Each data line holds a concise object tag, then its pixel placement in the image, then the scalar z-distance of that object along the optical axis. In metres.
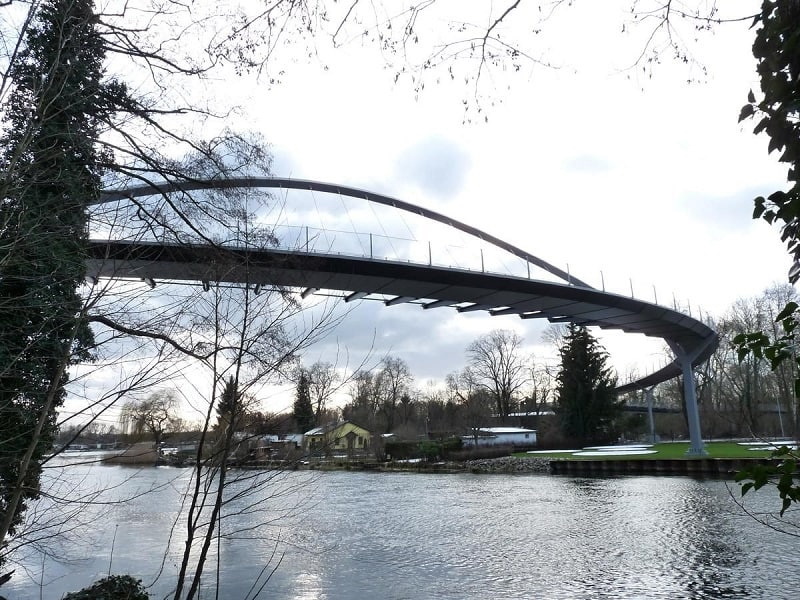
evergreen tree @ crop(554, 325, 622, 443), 49.53
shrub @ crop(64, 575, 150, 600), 7.11
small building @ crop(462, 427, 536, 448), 48.69
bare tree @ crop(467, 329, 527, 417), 67.19
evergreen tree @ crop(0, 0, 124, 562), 3.47
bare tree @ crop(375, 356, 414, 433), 66.94
